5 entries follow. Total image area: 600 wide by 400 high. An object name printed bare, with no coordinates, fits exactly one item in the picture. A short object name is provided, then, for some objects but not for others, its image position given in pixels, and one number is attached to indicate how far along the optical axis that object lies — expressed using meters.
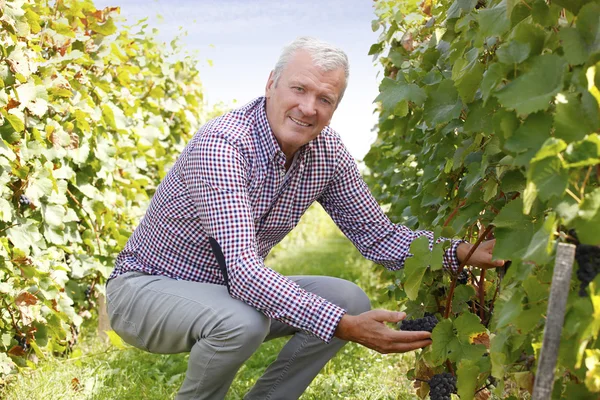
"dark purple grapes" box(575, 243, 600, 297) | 1.21
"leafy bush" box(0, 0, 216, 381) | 3.06
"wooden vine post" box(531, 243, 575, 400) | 1.15
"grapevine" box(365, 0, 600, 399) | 1.19
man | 2.27
